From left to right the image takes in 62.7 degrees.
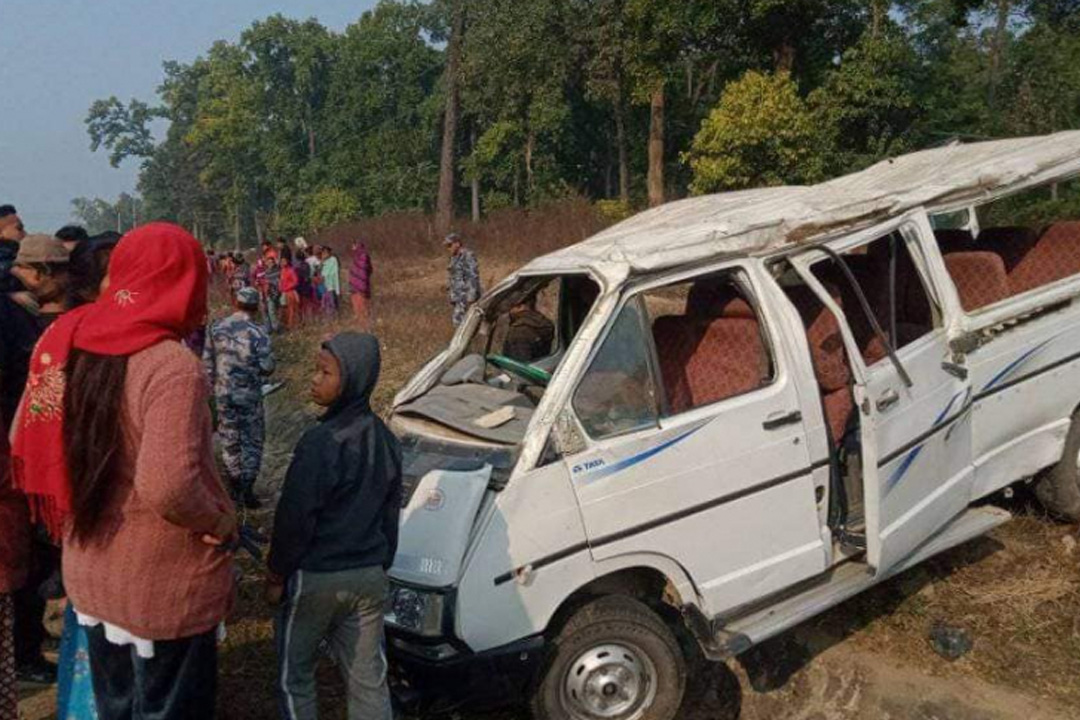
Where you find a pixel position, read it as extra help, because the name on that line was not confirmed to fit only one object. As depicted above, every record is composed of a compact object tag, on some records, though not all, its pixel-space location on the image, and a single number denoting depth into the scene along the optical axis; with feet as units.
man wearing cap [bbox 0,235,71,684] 13.94
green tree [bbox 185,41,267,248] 215.10
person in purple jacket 50.85
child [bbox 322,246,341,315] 55.11
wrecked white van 11.46
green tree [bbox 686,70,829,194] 74.54
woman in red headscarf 7.98
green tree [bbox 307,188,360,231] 160.97
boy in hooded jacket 9.82
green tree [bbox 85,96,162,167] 294.66
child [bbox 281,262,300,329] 52.75
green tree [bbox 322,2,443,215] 153.28
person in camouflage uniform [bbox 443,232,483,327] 41.04
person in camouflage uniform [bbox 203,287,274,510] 22.29
